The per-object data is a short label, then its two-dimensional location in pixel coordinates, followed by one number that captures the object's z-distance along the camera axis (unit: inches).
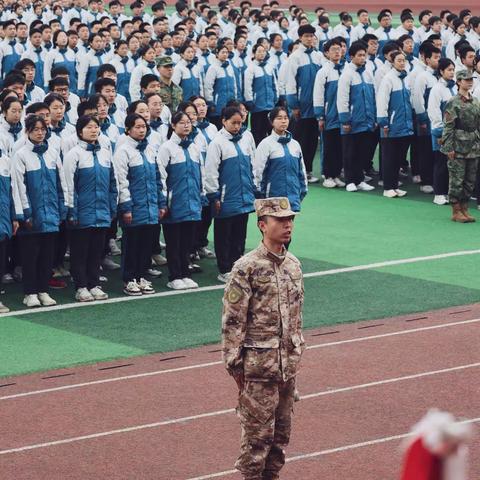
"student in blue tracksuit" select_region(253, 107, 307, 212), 572.7
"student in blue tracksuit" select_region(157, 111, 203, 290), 556.7
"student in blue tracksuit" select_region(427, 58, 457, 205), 745.6
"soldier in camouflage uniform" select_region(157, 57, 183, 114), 708.7
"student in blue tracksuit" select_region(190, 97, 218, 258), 599.5
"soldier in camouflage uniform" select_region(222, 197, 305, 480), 306.2
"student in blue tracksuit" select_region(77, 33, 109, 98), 885.8
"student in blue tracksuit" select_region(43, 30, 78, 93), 898.1
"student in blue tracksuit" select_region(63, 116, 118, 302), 533.0
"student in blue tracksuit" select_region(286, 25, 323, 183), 853.8
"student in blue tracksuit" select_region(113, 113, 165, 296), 545.0
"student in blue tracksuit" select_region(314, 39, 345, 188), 812.0
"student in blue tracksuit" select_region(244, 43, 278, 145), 868.0
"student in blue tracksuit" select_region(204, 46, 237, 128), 853.8
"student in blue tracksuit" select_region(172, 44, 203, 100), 837.8
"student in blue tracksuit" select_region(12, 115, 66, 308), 521.0
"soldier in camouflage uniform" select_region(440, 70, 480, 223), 698.2
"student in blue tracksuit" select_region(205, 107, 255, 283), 569.6
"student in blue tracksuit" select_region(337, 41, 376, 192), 794.8
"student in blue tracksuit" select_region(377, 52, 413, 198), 776.3
